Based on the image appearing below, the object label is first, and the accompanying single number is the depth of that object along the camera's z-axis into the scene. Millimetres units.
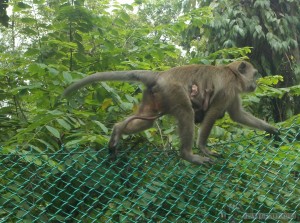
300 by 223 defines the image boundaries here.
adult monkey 4859
